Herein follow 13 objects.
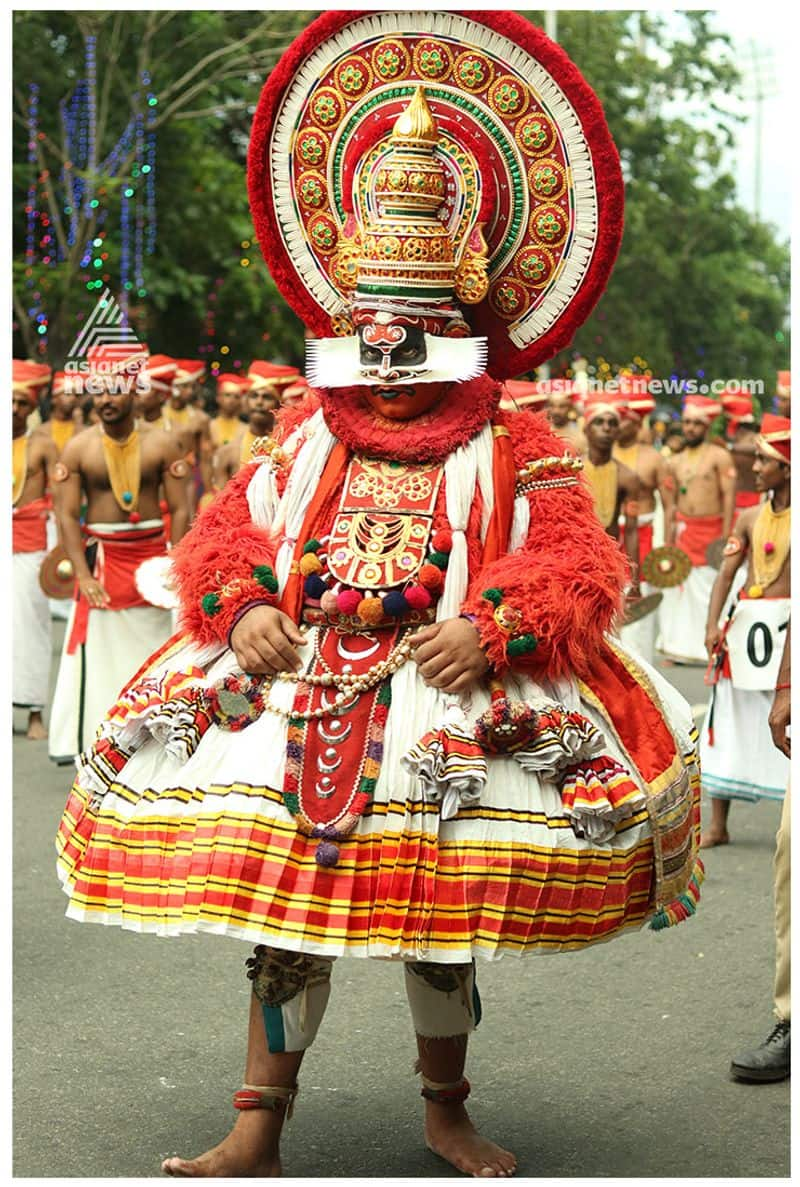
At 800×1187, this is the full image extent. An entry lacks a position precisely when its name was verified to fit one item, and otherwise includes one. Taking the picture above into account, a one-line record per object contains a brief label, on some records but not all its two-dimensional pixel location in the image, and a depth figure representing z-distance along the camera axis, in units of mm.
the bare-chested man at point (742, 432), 17312
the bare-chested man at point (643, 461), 14830
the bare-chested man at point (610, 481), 11734
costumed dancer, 4664
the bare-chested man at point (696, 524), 16625
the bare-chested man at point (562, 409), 18312
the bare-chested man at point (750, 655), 9125
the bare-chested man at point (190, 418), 18016
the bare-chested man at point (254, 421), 13792
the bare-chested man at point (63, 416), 17562
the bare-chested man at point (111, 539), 10188
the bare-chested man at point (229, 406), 19734
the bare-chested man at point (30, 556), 12305
